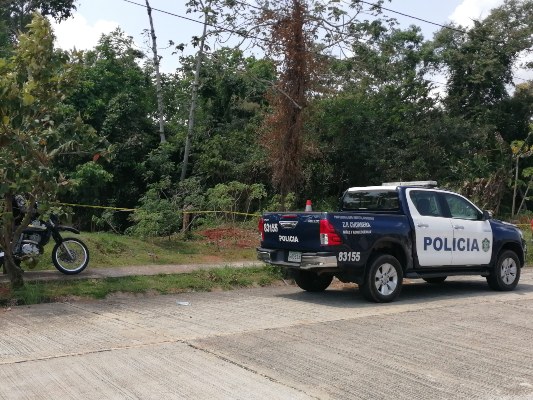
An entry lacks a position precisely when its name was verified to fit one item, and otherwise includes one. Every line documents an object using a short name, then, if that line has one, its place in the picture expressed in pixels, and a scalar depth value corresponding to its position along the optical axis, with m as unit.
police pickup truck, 9.40
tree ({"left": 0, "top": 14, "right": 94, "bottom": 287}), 8.55
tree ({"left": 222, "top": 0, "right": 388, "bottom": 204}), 14.90
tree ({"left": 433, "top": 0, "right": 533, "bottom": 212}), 28.09
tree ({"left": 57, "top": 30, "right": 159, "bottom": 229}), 21.22
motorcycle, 10.64
